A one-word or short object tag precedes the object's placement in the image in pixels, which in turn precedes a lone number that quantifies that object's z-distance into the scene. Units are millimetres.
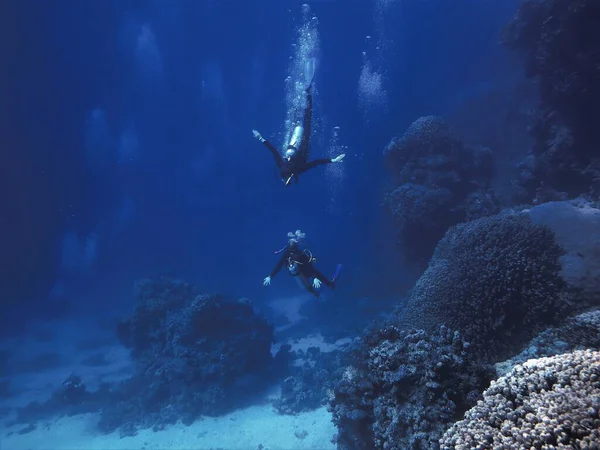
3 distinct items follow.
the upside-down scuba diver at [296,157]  9781
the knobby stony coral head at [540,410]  2473
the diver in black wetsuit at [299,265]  10445
